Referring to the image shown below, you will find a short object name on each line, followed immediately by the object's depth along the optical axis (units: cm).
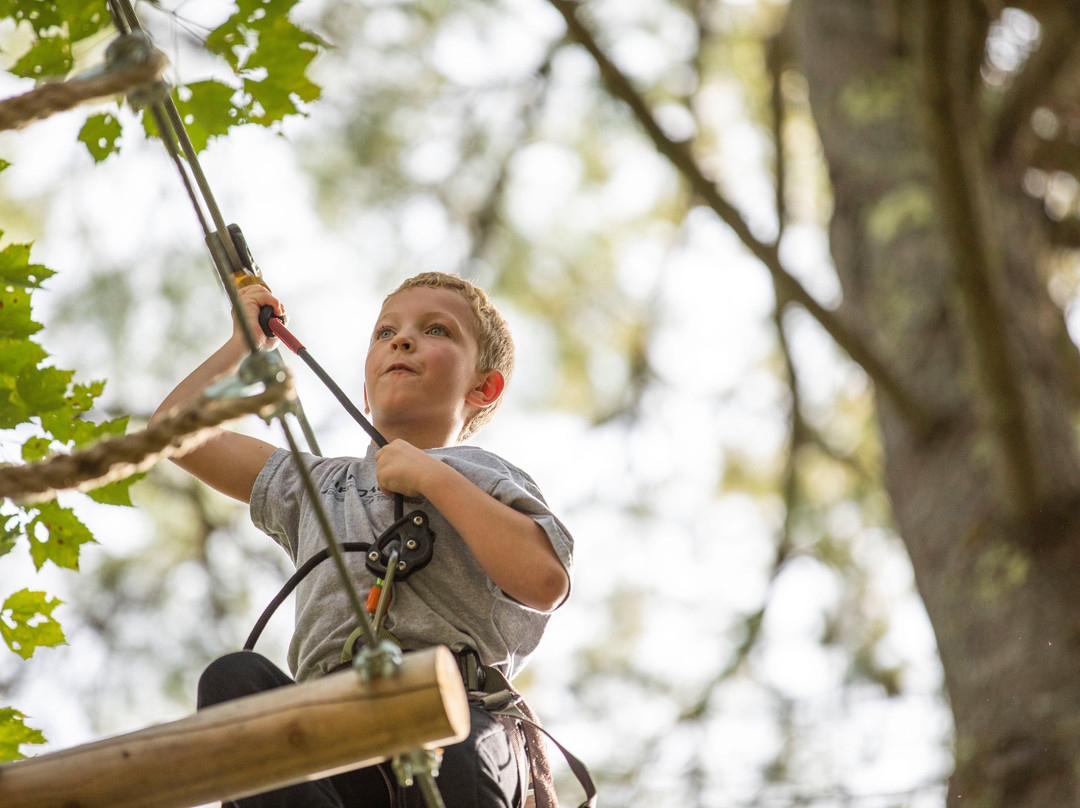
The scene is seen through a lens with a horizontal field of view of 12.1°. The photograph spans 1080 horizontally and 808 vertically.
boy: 471
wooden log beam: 441
